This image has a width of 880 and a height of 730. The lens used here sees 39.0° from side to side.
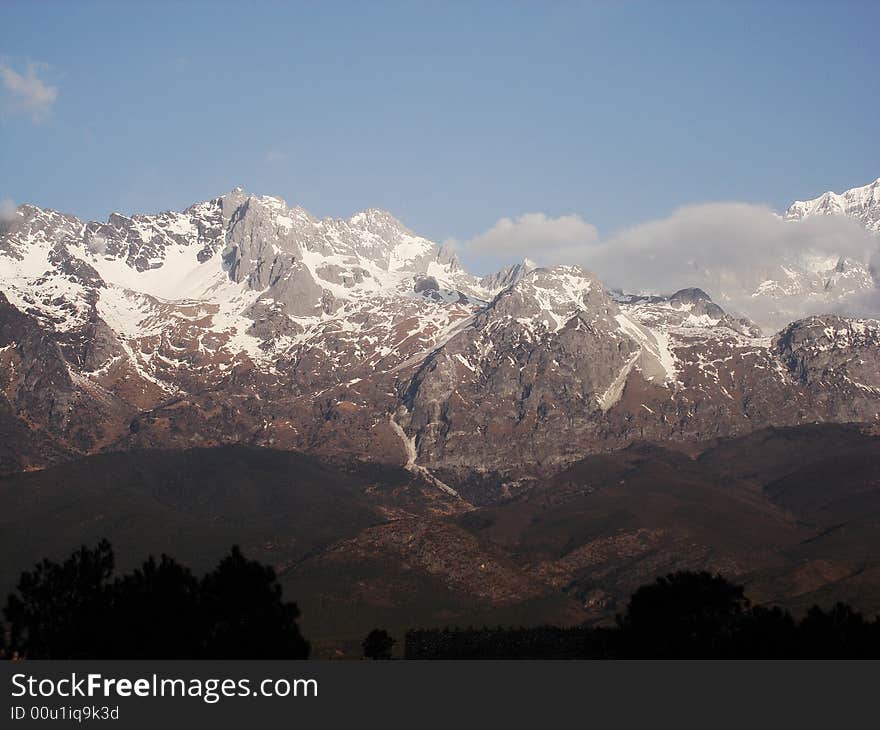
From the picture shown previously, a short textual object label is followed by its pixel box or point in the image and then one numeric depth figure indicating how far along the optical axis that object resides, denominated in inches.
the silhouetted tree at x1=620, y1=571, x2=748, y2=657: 6768.7
